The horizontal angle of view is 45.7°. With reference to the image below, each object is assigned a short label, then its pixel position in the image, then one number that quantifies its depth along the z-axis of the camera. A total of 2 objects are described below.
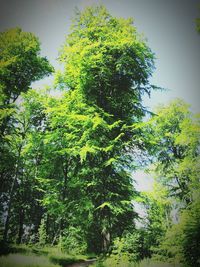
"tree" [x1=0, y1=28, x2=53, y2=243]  15.49
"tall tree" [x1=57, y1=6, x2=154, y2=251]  12.18
